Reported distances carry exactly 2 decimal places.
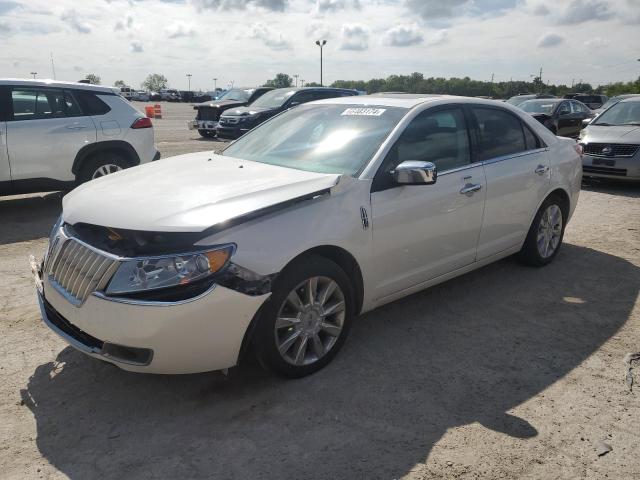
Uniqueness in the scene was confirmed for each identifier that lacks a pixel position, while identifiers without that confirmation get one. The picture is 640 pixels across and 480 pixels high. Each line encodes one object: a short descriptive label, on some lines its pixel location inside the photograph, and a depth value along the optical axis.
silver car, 9.60
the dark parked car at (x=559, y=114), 15.79
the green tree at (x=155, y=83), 165.88
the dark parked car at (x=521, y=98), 17.58
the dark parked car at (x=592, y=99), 29.92
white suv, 7.13
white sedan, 2.87
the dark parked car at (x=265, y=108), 16.09
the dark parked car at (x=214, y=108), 18.50
